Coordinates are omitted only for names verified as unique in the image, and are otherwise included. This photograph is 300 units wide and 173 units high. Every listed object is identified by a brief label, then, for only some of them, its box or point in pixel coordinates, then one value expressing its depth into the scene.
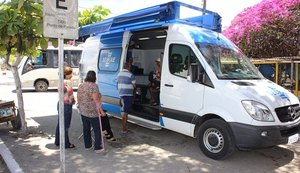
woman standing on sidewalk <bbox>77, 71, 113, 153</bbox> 4.57
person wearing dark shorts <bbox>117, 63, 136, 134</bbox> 5.68
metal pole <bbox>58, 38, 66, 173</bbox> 3.22
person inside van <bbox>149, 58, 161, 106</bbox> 6.24
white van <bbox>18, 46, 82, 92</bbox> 12.83
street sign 3.09
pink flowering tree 8.71
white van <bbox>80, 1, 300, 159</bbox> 4.00
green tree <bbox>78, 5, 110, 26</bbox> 19.82
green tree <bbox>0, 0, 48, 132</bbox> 4.85
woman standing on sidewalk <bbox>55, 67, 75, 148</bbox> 4.72
